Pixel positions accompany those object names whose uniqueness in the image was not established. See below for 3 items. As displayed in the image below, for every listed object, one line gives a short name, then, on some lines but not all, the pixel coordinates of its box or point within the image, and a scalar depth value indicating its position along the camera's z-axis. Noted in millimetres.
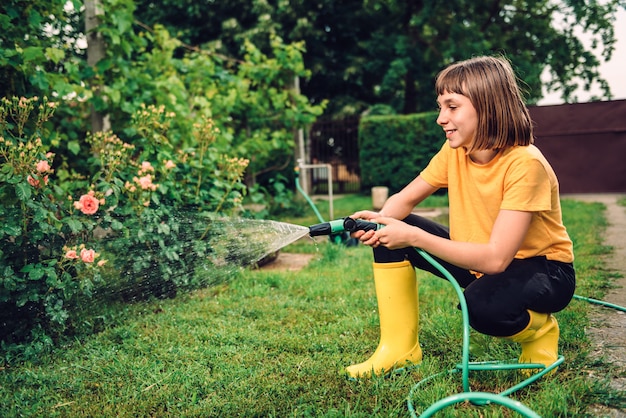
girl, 1724
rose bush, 2422
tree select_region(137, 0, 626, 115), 12992
